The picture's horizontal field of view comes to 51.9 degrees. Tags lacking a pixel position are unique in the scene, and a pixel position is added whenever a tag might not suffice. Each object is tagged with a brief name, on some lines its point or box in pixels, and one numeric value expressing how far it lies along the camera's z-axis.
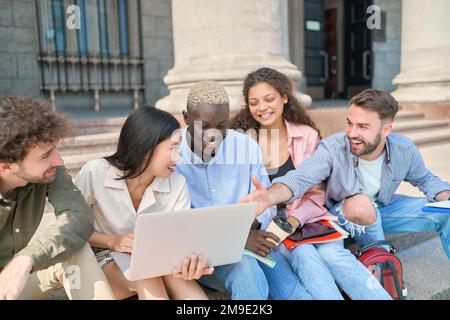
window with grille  7.81
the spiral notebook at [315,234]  2.44
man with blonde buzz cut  2.35
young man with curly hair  1.80
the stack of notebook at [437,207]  2.39
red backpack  2.48
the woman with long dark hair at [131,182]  2.20
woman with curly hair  2.26
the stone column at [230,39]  4.73
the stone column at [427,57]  7.62
